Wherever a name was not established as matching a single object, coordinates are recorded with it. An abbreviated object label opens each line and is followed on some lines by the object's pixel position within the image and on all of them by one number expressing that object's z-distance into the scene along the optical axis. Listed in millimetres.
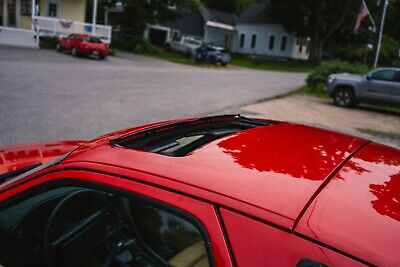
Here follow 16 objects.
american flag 22562
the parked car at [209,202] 1336
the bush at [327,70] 19359
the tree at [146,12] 37719
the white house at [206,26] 56469
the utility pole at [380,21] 20912
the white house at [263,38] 56250
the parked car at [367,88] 15938
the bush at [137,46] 37438
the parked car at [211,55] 35688
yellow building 30667
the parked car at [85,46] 26812
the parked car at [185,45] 42103
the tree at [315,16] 46594
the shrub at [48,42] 30406
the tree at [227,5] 73750
